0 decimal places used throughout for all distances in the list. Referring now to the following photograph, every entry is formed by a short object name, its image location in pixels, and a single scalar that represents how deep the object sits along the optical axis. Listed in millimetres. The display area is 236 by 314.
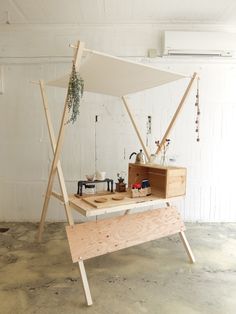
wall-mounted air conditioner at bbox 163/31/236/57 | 3316
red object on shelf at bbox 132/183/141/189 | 2316
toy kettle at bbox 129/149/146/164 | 2592
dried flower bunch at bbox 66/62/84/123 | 1854
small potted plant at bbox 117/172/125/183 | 3521
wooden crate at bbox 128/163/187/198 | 2299
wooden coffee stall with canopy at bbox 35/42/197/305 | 1930
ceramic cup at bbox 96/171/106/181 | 2438
